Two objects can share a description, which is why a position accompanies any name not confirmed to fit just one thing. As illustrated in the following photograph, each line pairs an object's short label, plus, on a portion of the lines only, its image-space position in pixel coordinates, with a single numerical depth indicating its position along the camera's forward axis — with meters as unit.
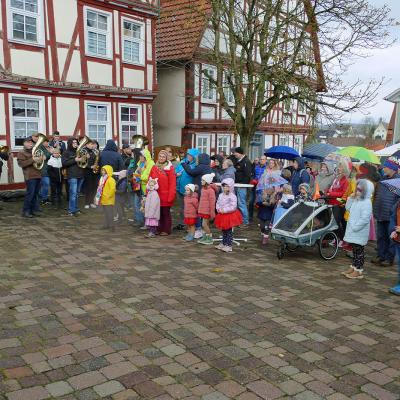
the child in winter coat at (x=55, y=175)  12.08
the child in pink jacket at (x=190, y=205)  8.99
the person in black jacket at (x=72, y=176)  11.22
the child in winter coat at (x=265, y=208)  9.34
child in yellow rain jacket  9.72
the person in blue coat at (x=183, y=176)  9.69
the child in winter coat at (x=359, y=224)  7.02
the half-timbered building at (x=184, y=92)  19.98
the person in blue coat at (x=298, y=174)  9.89
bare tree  13.48
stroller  7.91
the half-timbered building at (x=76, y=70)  13.76
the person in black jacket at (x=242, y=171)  10.99
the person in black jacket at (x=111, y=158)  10.76
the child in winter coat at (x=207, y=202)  8.78
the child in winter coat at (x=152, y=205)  9.26
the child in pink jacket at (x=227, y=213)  8.38
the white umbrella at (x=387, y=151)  16.62
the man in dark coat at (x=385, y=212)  7.91
